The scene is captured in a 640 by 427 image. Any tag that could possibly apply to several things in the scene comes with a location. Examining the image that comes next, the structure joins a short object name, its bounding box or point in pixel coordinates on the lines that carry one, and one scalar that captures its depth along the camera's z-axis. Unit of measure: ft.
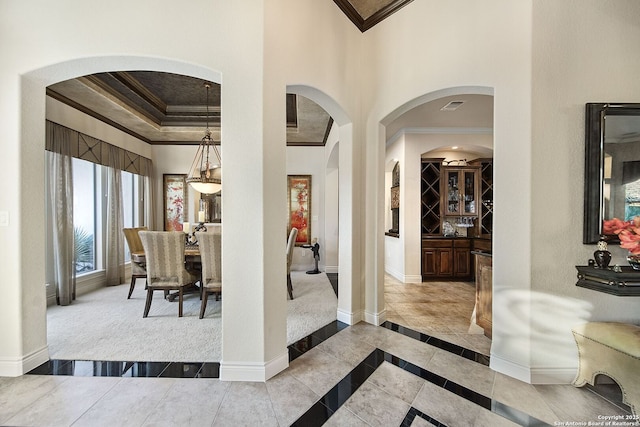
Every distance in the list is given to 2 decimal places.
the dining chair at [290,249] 13.03
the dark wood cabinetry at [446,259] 16.92
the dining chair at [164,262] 10.42
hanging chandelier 19.79
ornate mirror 6.55
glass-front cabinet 17.47
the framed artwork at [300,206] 20.71
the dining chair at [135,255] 12.07
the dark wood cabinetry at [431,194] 17.60
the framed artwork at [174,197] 20.30
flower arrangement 5.45
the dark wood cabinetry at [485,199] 17.51
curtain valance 12.32
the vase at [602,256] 6.01
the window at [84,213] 14.97
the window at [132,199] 18.67
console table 5.43
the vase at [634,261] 5.82
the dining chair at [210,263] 10.09
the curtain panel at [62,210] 12.38
